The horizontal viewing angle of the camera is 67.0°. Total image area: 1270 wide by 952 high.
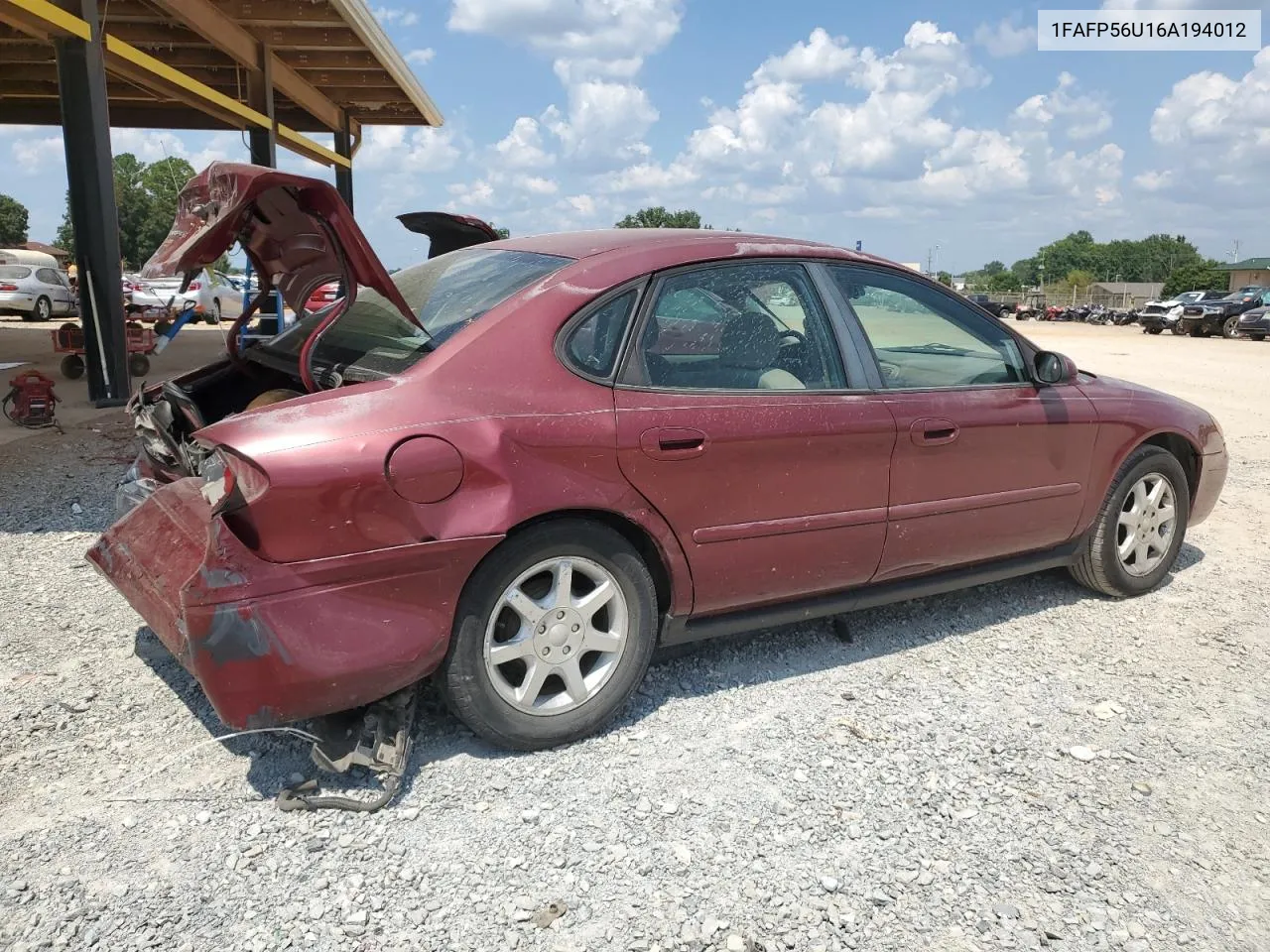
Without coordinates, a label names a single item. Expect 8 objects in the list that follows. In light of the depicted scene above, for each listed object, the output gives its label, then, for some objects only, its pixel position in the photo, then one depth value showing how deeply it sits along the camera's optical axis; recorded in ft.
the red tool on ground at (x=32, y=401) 26.48
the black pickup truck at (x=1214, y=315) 103.09
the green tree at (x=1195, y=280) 272.51
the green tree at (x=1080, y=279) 375.04
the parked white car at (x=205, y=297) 69.62
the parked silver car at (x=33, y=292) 74.74
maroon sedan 8.46
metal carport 29.91
